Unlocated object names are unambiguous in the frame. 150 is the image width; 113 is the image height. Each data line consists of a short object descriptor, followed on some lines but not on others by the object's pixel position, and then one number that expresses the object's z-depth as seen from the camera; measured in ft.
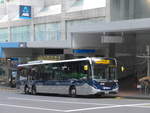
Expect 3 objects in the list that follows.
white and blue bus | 88.53
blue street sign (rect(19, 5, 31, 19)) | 154.51
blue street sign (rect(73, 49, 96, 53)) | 124.06
